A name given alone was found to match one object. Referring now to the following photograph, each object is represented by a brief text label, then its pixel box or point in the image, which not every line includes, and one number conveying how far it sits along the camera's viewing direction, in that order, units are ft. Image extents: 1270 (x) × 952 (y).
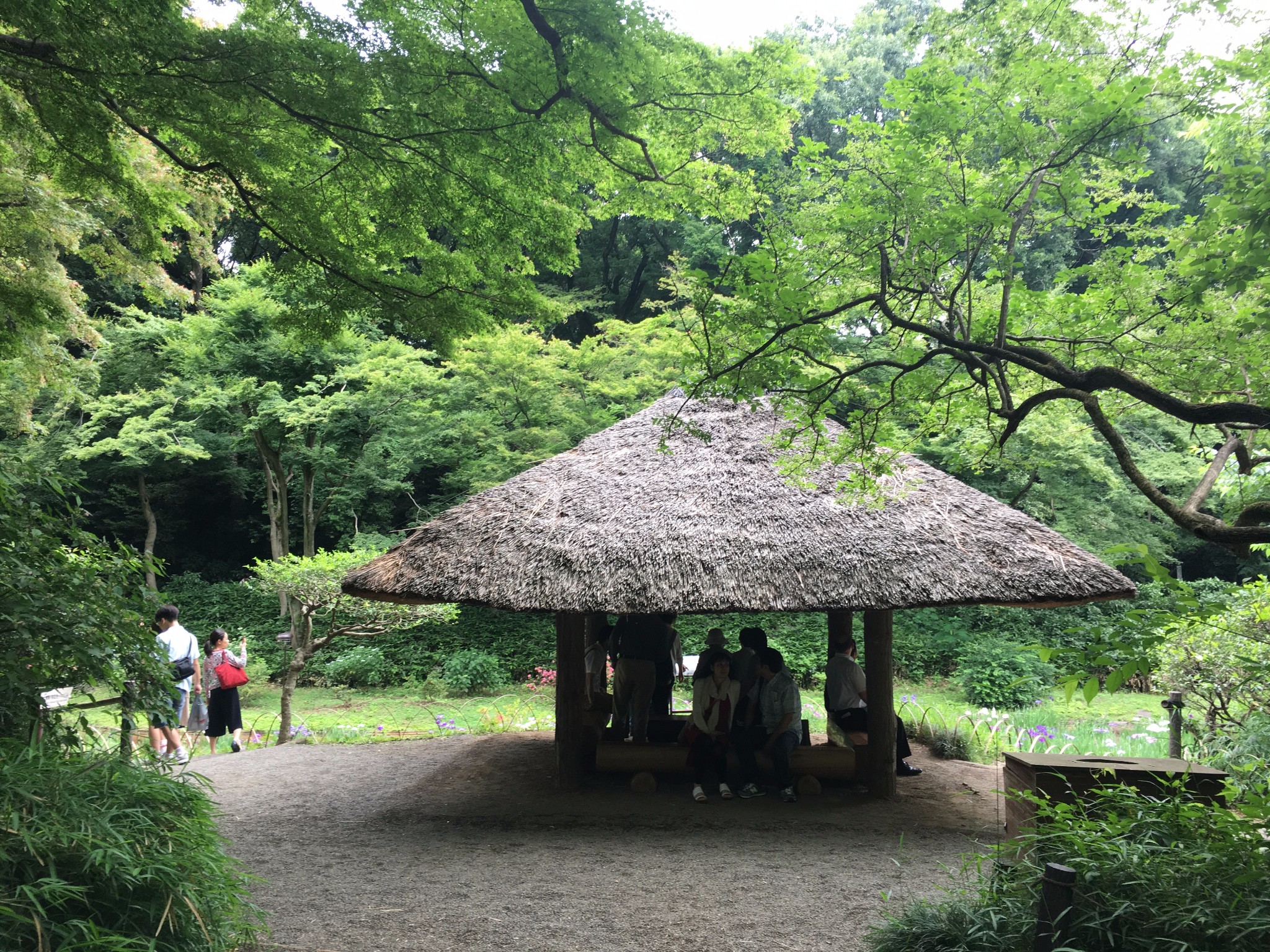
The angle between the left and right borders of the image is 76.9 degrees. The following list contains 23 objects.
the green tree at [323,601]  30.60
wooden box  13.47
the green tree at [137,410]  50.26
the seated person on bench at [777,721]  21.74
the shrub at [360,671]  50.52
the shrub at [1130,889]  8.91
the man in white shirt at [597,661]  28.91
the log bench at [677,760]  22.63
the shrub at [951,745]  27.71
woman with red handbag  26.50
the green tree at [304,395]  48.47
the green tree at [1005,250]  12.36
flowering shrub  49.37
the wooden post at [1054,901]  9.10
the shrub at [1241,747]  20.93
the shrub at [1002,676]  46.68
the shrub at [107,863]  8.53
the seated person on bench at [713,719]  21.91
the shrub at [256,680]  48.14
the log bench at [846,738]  23.16
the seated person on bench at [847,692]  23.80
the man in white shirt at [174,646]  23.45
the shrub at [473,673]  49.21
